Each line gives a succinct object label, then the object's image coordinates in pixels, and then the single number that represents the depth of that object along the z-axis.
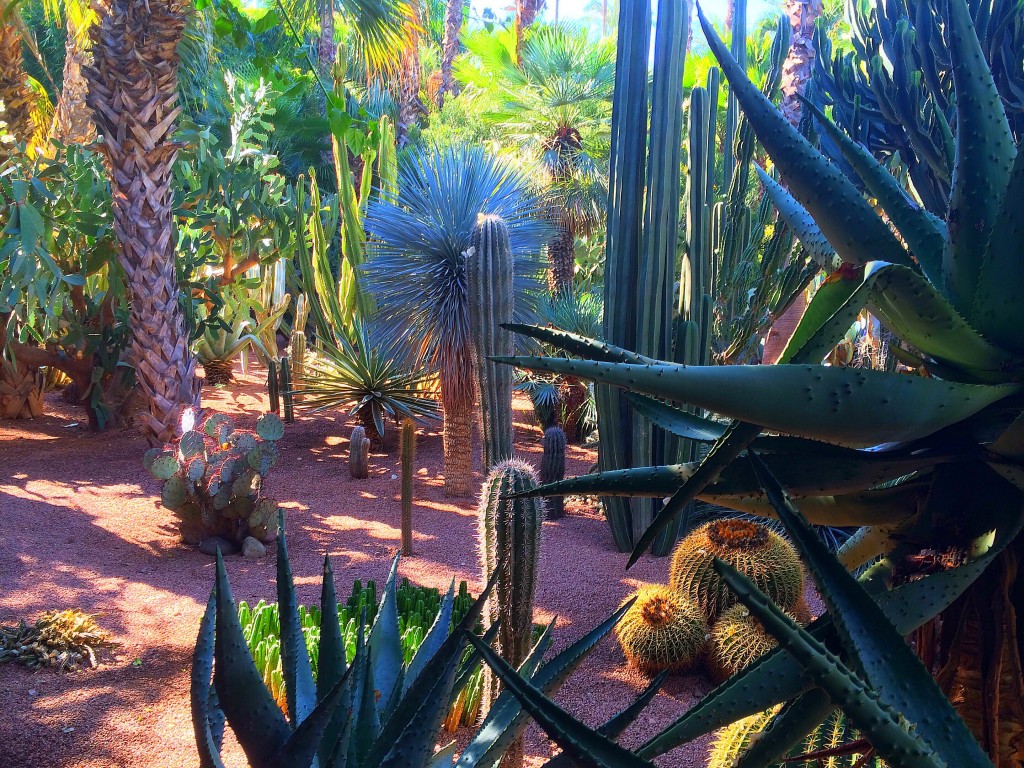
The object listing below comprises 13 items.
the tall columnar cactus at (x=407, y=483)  5.75
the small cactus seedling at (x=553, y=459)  7.32
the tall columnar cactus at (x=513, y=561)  3.56
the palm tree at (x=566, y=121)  14.41
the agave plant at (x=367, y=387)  9.21
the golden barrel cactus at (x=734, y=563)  4.34
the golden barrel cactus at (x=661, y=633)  4.16
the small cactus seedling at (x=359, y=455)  7.80
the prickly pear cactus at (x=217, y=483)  5.72
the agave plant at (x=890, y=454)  0.88
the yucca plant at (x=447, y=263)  7.79
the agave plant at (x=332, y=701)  1.27
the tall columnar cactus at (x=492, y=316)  6.99
